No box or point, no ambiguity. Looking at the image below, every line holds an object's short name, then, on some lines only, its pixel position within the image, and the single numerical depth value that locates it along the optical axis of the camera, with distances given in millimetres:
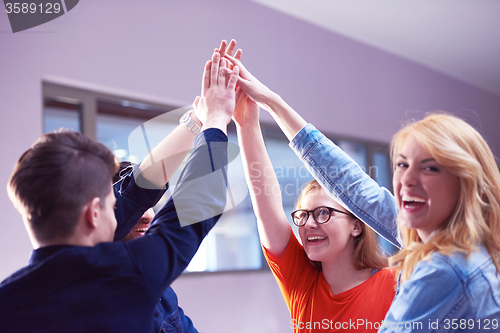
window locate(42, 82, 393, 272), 2844
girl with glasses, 1382
